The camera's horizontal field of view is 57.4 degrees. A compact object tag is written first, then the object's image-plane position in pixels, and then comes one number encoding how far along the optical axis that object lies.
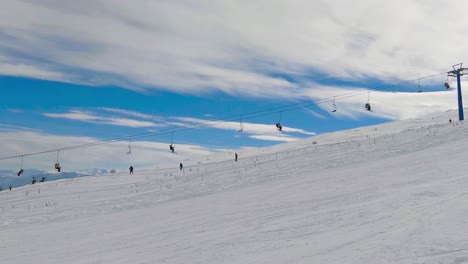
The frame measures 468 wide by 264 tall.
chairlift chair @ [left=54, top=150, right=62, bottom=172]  35.97
